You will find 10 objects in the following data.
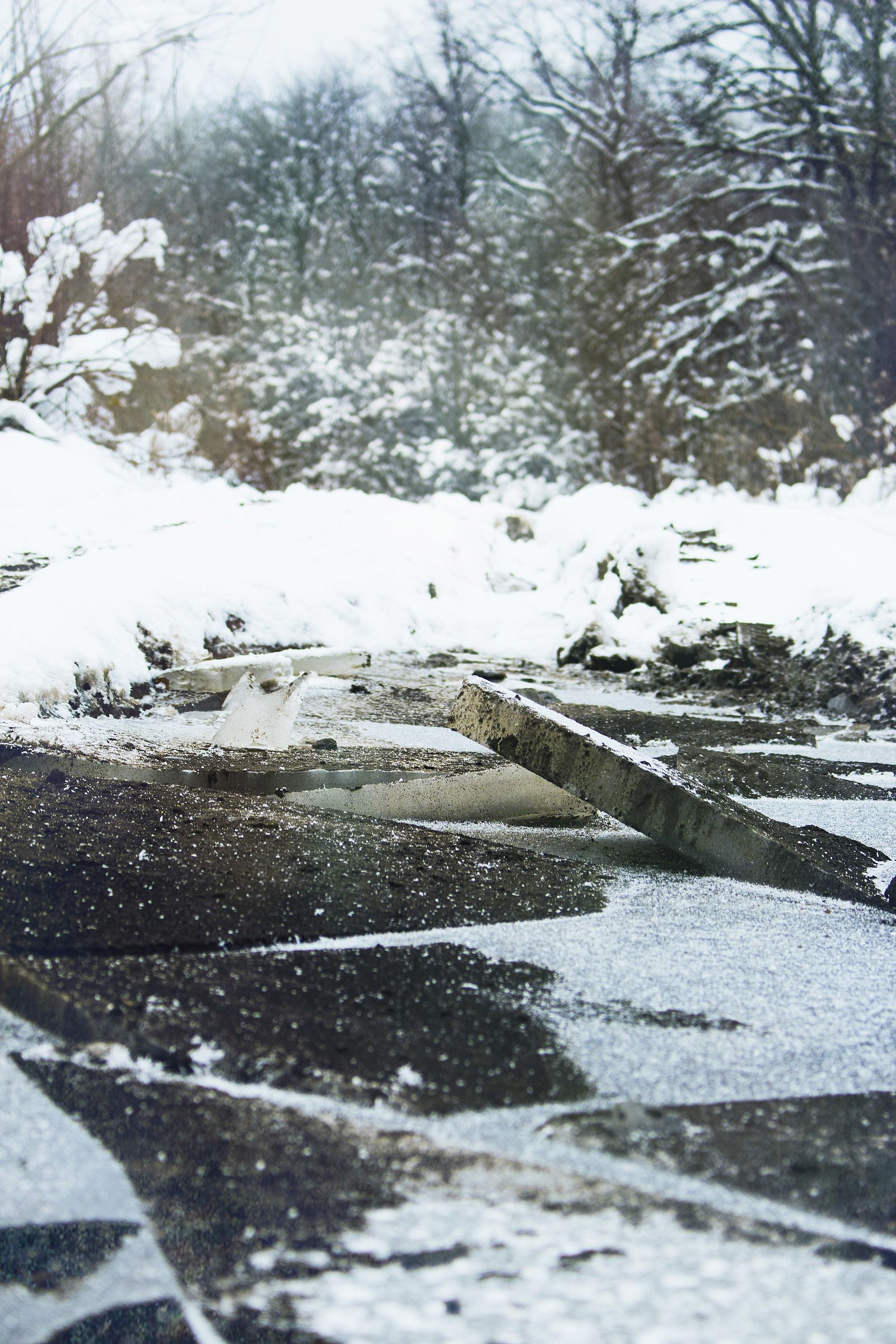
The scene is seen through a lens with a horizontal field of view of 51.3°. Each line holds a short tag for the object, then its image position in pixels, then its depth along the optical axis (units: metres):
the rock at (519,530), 7.75
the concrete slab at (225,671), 3.55
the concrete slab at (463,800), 2.36
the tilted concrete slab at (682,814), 1.93
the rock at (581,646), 5.24
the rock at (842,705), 4.01
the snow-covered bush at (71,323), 7.83
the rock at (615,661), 5.03
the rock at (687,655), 4.88
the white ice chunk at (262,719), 2.96
